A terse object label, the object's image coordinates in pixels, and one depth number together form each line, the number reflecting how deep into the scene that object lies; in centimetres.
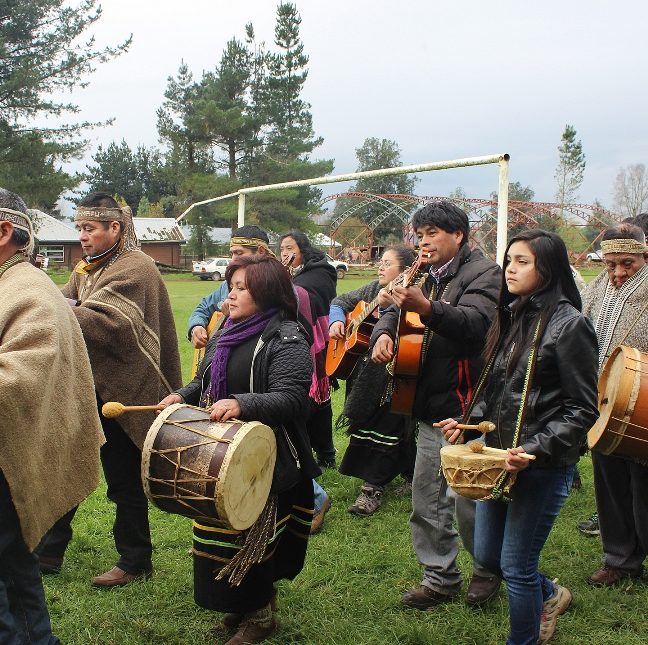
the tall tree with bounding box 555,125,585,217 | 5034
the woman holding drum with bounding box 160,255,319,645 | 332
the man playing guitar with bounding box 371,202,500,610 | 388
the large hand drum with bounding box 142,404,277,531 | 300
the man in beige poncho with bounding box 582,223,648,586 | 421
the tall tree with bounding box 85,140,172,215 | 7119
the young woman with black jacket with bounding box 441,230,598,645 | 295
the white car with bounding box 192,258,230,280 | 3884
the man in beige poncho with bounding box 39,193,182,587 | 407
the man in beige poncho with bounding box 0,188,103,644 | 262
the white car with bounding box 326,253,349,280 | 3626
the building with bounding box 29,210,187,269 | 4906
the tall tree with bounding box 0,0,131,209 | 2317
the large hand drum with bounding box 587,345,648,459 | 366
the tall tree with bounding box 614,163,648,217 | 5241
